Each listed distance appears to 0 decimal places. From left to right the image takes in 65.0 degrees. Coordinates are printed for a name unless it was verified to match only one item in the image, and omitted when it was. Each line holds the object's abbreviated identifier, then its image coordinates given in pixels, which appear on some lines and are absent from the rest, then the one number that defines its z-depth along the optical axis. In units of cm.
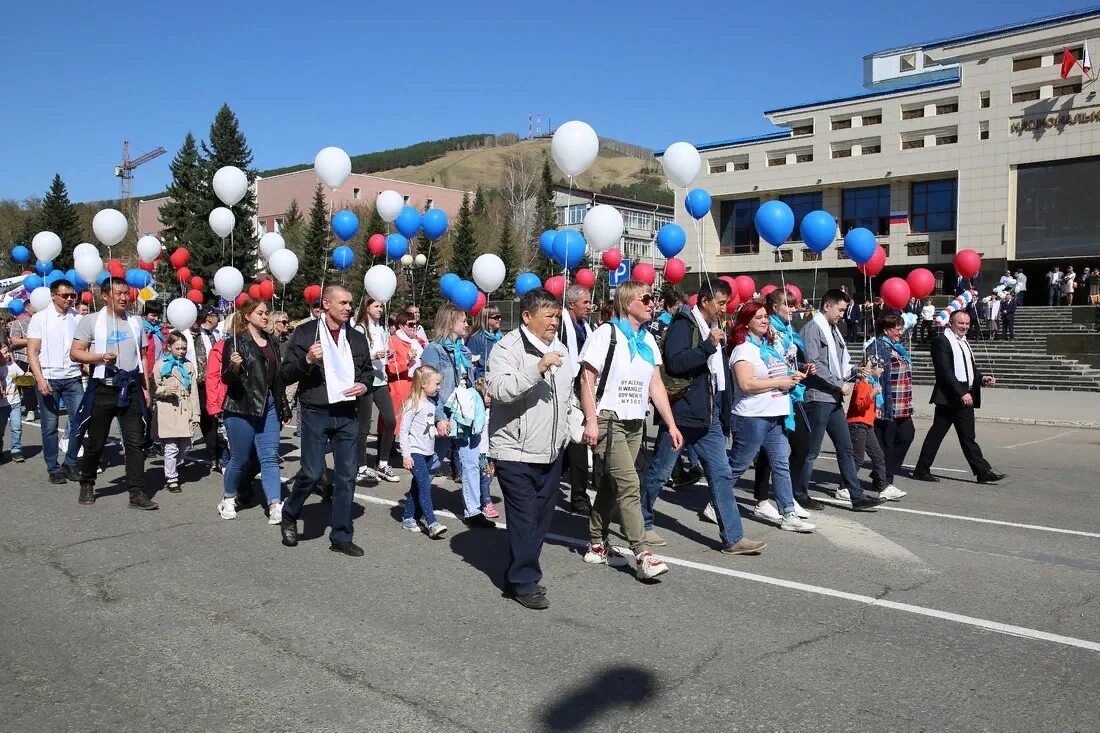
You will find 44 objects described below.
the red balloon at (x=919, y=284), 1284
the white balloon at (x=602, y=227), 881
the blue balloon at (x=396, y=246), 1521
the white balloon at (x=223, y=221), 1097
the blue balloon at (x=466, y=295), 1095
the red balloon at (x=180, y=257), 1784
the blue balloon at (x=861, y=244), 1070
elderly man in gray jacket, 516
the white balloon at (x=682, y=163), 973
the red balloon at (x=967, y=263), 1326
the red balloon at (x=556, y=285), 1425
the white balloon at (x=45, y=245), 1296
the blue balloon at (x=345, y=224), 1322
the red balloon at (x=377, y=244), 1690
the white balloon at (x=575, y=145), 779
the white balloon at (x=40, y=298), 1305
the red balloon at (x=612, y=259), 1809
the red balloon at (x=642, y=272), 1889
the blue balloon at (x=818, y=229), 1018
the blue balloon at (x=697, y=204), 1294
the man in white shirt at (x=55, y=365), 895
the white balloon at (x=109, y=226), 1043
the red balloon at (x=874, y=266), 1211
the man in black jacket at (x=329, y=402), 620
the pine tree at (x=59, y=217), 6375
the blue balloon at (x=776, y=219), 997
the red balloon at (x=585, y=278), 1805
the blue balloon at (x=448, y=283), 1202
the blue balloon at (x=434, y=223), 1375
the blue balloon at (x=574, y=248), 846
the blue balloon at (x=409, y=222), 1346
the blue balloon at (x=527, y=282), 1499
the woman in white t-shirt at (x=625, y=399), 562
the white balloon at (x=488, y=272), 1146
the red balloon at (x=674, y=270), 1648
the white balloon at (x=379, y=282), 1059
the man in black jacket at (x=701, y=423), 621
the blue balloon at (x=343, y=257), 1557
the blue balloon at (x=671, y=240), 1410
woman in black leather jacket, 695
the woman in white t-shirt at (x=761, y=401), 662
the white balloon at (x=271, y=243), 1295
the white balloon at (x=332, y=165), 1004
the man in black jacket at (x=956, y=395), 927
